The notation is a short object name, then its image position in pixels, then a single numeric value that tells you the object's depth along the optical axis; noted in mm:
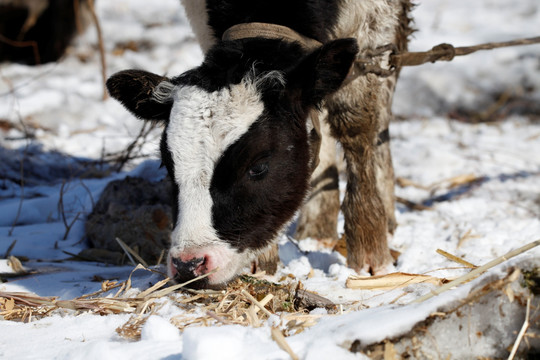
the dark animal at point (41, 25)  10805
